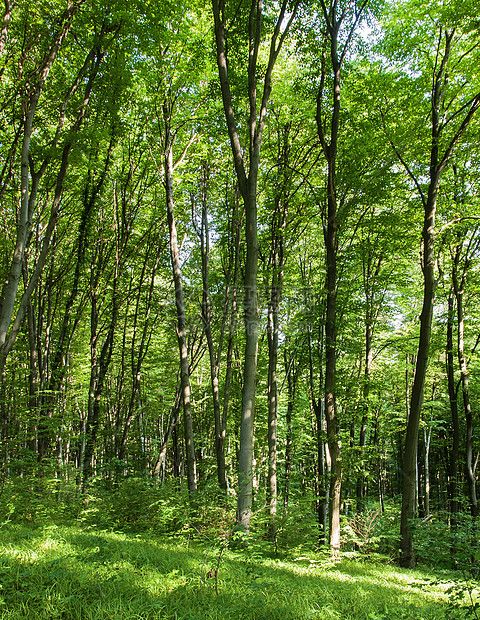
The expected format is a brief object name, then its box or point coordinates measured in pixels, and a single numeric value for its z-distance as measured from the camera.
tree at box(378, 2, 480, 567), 7.59
